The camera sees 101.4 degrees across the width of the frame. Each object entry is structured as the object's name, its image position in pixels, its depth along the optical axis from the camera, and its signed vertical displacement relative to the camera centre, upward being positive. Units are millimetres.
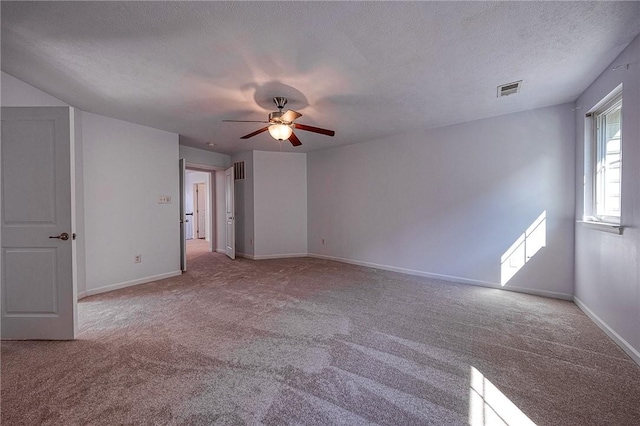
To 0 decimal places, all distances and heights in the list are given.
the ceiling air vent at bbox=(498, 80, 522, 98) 2764 +1303
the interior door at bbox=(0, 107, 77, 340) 2297 -241
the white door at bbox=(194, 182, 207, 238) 9371 -190
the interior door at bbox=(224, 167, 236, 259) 5859 -160
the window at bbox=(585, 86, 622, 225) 2551 +481
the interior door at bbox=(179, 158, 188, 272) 4844 -106
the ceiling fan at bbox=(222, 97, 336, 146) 2945 +959
